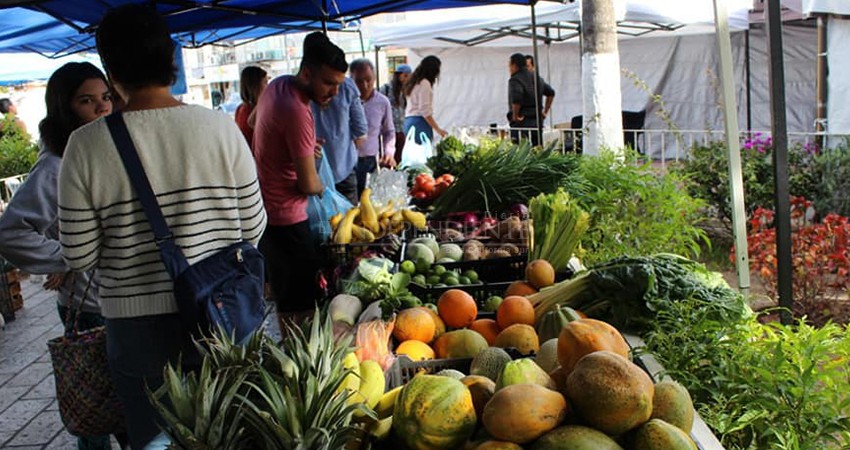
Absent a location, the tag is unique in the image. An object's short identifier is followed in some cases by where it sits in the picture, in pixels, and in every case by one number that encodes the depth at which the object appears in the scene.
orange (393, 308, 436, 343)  2.55
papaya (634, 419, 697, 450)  1.51
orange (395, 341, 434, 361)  2.42
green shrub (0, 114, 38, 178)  10.72
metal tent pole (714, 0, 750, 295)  3.34
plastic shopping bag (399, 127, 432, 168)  8.10
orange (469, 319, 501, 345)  2.64
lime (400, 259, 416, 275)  3.37
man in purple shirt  7.44
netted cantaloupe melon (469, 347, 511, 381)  2.05
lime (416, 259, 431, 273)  3.46
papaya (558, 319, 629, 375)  1.86
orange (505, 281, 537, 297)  3.04
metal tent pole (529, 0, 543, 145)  6.79
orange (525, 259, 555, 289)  3.10
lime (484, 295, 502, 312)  2.98
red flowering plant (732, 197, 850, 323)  5.21
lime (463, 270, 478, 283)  3.37
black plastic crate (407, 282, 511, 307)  3.12
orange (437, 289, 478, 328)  2.73
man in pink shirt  3.88
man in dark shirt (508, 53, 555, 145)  10.45
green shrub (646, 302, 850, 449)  2.07
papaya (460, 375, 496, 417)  1.77
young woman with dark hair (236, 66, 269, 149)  6.49
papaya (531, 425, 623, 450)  1.49
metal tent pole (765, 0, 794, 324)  3.50
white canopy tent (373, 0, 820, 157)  11.14
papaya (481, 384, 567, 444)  1.53
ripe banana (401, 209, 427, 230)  4.39
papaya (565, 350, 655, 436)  1.53
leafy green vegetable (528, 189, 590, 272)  3.41
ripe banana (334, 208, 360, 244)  4.10
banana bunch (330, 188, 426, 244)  4.19
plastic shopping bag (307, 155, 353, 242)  4.39
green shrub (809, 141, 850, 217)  7.12
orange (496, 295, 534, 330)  2.65
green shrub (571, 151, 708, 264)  4.23
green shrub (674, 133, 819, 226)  7.53
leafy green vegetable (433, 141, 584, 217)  4.55
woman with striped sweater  2.12
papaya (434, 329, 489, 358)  2.43
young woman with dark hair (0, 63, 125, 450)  2.65
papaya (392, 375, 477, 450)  1.63
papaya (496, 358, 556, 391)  1.72
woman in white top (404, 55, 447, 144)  9.70
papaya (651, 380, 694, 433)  1.64
